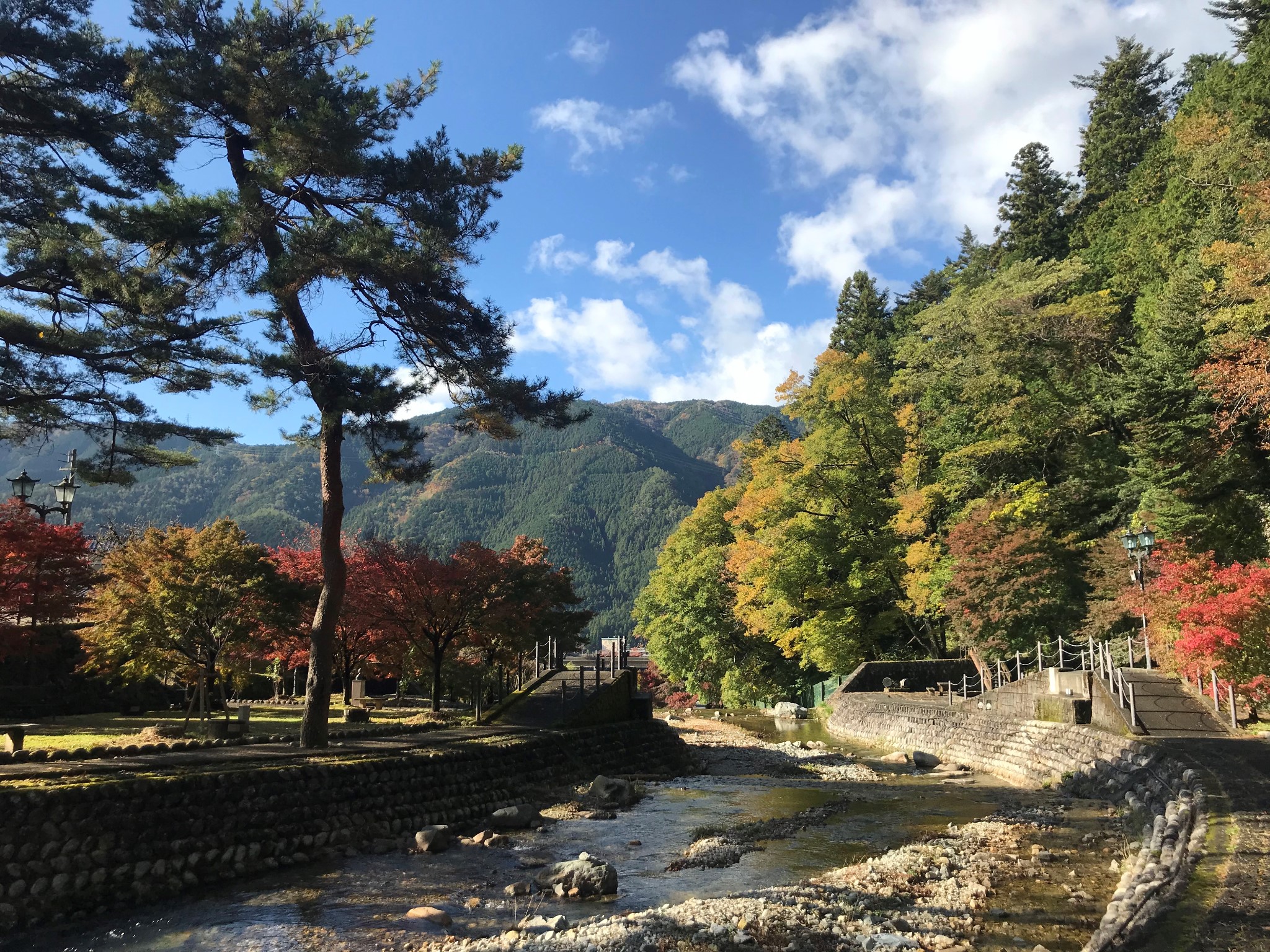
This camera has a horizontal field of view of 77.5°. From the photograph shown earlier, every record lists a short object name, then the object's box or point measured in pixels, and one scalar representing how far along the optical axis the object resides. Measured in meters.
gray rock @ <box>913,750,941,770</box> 21.53
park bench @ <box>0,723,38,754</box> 12.29
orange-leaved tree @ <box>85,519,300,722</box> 17.20
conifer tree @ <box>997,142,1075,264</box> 42.84
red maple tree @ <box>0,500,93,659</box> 17.98
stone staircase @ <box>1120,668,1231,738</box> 15.44
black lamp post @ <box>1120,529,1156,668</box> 18.86
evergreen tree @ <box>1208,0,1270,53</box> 36.68
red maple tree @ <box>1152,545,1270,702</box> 14.68
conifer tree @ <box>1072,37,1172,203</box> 43.09
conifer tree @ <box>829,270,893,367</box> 51.78
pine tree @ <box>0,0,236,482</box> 11.66
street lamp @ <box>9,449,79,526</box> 17.77
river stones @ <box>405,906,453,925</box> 8.90
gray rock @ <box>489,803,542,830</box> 14.42
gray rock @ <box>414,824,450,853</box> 12.32
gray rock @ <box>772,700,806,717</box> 37.41
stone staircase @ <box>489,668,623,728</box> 21.28
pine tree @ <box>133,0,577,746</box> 13.53
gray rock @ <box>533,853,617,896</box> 9.95
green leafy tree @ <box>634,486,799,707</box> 41.91
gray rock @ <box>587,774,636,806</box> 16.94
